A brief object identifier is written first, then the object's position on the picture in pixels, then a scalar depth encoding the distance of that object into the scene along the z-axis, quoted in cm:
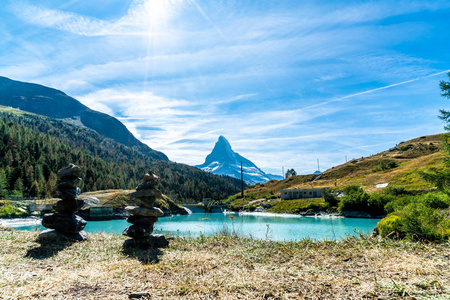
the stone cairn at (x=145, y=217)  991
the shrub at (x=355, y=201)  5712
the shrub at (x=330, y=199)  6731
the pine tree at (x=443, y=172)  1647
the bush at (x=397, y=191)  5550
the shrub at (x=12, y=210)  4772
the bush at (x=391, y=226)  939
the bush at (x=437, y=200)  1270
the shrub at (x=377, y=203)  5476
